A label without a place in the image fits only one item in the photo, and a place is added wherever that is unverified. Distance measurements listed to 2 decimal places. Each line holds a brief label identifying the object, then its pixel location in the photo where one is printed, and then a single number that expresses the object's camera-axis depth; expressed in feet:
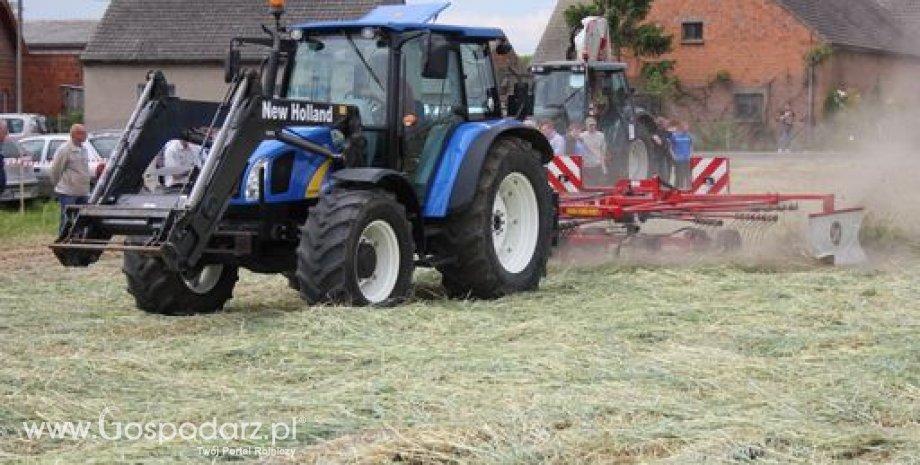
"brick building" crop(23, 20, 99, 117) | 172.35
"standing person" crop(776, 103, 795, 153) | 145.83
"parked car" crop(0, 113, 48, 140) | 97.31
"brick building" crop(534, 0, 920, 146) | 150.71
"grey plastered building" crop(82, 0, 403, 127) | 148.97
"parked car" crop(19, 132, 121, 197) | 72.59
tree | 143.23
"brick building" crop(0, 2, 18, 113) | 160.25
